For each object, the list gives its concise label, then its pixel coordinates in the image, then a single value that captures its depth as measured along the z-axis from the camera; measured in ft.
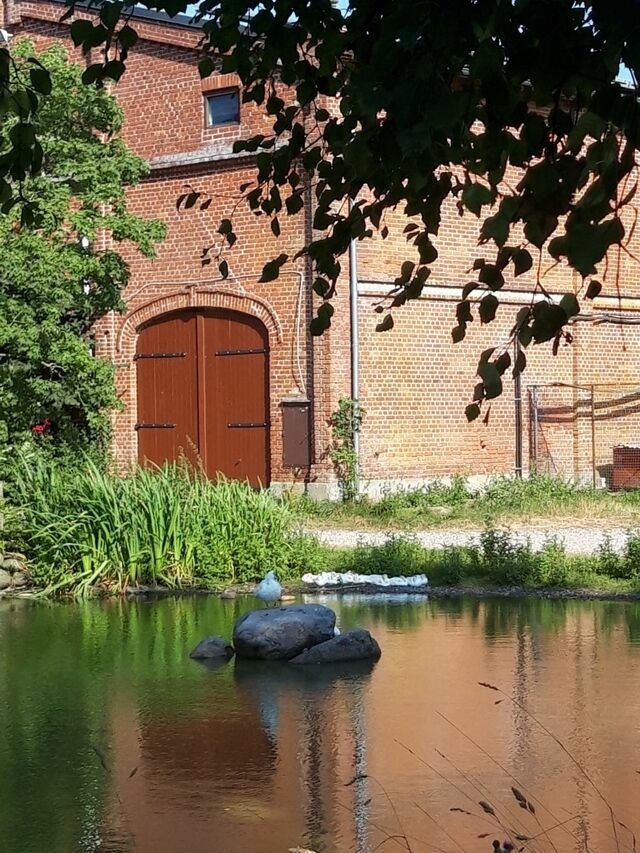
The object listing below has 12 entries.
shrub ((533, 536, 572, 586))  45.80
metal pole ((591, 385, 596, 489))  77.87
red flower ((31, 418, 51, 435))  68.23
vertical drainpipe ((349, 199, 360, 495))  68.85
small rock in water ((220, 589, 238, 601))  46.79
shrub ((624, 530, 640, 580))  46.16
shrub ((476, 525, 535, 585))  46.24
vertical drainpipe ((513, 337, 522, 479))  76.59
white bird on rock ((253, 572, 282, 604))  42.19
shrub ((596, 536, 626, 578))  46.62
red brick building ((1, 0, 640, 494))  70.59
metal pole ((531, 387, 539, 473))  77.00
